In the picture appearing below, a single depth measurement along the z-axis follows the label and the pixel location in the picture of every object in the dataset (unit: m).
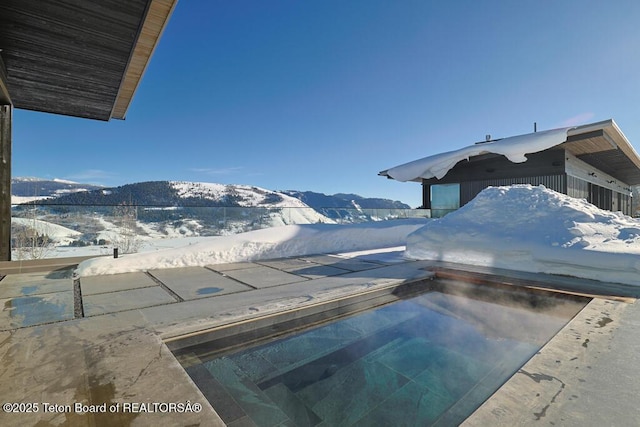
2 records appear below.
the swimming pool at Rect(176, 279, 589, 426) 1.80
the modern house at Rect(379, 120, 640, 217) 8.52
